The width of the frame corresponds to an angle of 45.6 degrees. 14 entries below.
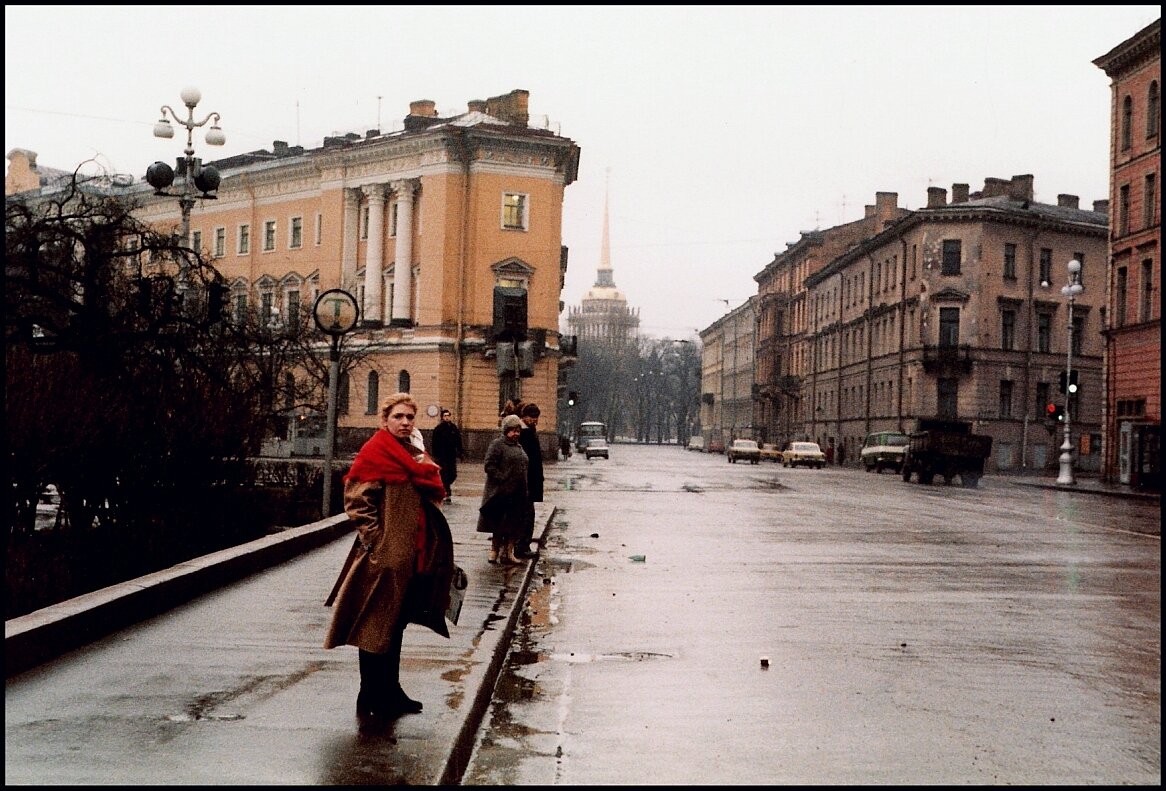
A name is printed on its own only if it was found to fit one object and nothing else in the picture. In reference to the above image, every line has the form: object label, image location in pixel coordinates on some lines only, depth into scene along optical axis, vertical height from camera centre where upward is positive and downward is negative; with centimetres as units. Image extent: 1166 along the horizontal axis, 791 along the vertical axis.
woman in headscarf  1548 -80
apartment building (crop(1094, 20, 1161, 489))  4884 +638
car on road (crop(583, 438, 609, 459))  8150 -147
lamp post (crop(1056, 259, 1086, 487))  5031 -50
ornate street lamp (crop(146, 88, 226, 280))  2730 +475
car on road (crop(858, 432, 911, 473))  6481 -84
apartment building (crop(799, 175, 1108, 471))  7269 +627
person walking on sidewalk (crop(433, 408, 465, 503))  2402 -45
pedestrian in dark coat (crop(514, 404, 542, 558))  1625 -54
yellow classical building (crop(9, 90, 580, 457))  6681 +850
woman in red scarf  716 -72
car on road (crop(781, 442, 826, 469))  7381 -128
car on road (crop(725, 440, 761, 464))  8281 -138
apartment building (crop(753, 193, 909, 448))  10550 +896
